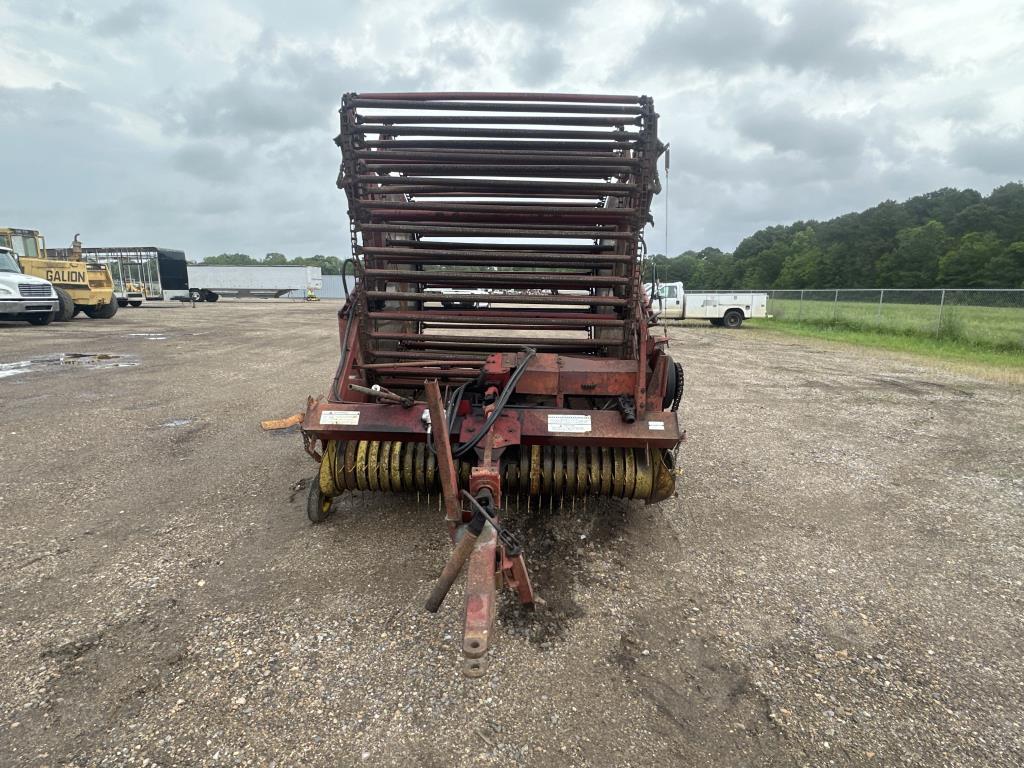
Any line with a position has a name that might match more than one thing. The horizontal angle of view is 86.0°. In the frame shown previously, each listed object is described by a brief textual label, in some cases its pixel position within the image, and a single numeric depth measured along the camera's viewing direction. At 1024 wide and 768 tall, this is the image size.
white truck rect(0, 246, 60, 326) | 15.86
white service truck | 24.23
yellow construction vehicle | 18.05
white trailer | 45.50
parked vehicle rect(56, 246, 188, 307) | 33.53
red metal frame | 3.35
